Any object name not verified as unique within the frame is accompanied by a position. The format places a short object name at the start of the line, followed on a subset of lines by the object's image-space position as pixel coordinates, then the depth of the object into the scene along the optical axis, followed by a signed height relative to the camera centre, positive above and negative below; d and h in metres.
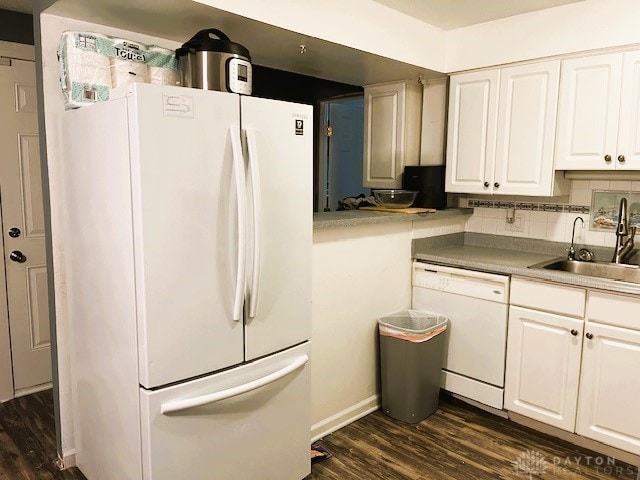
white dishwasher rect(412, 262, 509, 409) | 2.84 -0.81
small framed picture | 2.84 -0.13
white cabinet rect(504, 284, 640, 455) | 2.39 -0.91
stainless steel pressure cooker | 1.91 +0.46
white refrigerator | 1.69 -0.37
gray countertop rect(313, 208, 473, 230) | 2.56 -0.19
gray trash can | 2.81 -1.06
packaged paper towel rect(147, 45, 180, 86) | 2.18 +0.52
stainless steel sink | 2.76 -0.48
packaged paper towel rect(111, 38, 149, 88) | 2.07 +0.51
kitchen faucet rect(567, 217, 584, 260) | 3.03 -0.39
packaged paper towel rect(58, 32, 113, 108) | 1.98 +0.46
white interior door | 2.98 -0.28
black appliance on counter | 3.35 -0.01
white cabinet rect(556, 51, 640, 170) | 2.55 +0.39
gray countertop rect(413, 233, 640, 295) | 2.48 -0.44
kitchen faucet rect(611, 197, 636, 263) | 2.78 -0.28
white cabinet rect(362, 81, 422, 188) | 3.46 +0.39
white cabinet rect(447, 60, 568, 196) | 2.85 +0.33
